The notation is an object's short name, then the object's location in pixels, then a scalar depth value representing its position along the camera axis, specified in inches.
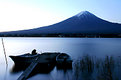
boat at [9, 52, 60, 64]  382.4
